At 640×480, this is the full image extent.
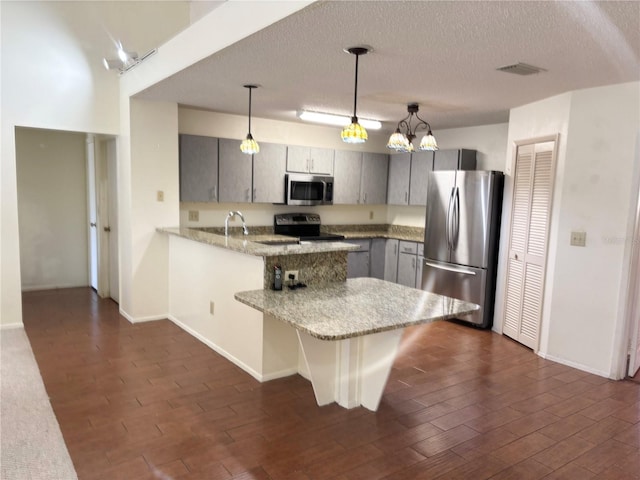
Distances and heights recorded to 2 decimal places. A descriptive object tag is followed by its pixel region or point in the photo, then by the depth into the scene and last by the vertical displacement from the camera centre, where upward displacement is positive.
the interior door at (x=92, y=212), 5.75 -0.35
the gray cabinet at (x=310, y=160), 5.71 +0.41
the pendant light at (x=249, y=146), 3.90 +0.37
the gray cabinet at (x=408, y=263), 5.85 -0.86
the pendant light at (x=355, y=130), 2.71 +0.38
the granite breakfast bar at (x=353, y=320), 2.42 -0.66
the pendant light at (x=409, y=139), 3.40 +0.47
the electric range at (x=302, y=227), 5.93 -0.46
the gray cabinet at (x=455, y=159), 5.52 +0.46
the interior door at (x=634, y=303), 3.54 -0.77
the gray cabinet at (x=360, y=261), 5.98 -0.87
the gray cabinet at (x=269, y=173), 5.44 +0.22
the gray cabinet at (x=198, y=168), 4.95 +0.22
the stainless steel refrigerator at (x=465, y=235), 4.60 -0.39
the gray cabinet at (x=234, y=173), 5.19 +0.19
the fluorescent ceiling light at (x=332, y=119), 4.96 +0.83
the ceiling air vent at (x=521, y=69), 3.01 +0.87
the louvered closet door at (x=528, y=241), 4.04 -0.37
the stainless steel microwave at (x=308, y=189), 5.69 +0.04
